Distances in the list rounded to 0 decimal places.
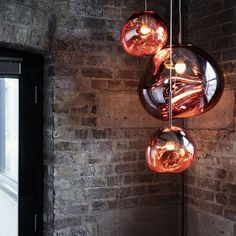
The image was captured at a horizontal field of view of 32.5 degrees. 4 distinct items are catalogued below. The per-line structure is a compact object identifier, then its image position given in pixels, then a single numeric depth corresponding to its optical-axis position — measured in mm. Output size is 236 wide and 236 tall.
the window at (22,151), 2963
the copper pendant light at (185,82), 2105
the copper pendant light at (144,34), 2221
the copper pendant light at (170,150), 2057
